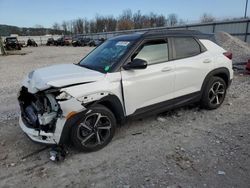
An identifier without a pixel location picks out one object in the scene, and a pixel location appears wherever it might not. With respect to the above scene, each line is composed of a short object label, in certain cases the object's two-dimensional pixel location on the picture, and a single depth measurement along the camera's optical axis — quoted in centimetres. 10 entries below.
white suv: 264
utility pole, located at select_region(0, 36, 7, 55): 2019
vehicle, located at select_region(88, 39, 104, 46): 3261
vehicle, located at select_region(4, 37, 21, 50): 2614
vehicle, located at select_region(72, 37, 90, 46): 3475
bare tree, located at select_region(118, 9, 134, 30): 6889
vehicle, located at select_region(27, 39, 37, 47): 3934
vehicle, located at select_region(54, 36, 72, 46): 3948
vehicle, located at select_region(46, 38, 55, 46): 4300
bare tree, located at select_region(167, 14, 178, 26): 7025
